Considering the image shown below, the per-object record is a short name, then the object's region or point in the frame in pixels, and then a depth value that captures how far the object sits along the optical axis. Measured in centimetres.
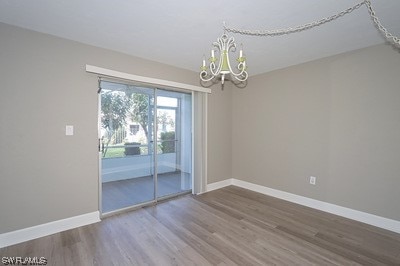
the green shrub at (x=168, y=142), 375
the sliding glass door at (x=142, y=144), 312
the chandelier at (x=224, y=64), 168
